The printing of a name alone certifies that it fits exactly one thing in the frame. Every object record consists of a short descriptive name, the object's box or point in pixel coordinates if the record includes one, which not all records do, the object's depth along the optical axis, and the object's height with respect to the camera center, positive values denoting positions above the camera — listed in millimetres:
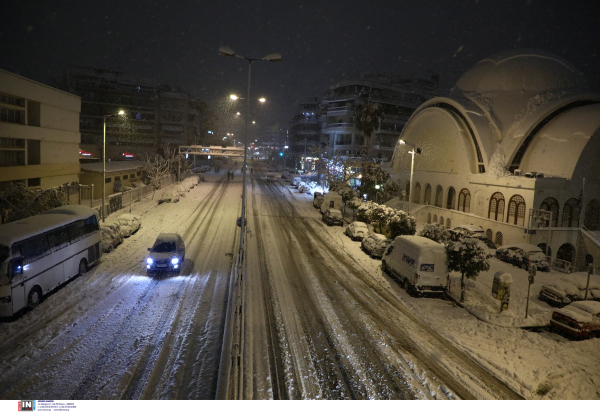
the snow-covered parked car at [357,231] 27422 -4252
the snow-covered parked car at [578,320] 13094 -4632
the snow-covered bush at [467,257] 16406 -3353
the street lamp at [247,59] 19250 +5401
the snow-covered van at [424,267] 16531 -3937
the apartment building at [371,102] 79000 +12849
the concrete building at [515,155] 28250 +1965
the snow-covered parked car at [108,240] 21223 -4539
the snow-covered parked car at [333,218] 32969 -4051
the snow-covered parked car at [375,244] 23094 -4330
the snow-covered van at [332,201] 37562 -3059
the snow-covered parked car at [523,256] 23031 -4555
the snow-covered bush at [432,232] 23861 -3535
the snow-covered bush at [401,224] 25406 -3324
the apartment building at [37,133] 26047 +1417
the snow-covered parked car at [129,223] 24927 -4238
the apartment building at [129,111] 85625 +10649
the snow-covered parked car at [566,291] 16641 -4678
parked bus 12143 -3579
